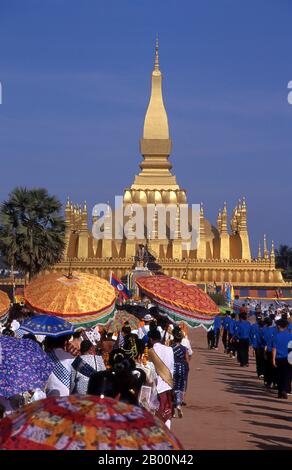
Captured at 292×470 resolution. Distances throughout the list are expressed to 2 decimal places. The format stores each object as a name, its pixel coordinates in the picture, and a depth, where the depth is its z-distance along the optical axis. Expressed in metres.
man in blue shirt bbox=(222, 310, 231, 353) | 29.23
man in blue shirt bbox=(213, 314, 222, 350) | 33.82
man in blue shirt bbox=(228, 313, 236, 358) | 27.30
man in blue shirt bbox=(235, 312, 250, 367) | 24.41
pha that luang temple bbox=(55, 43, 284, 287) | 62.06
